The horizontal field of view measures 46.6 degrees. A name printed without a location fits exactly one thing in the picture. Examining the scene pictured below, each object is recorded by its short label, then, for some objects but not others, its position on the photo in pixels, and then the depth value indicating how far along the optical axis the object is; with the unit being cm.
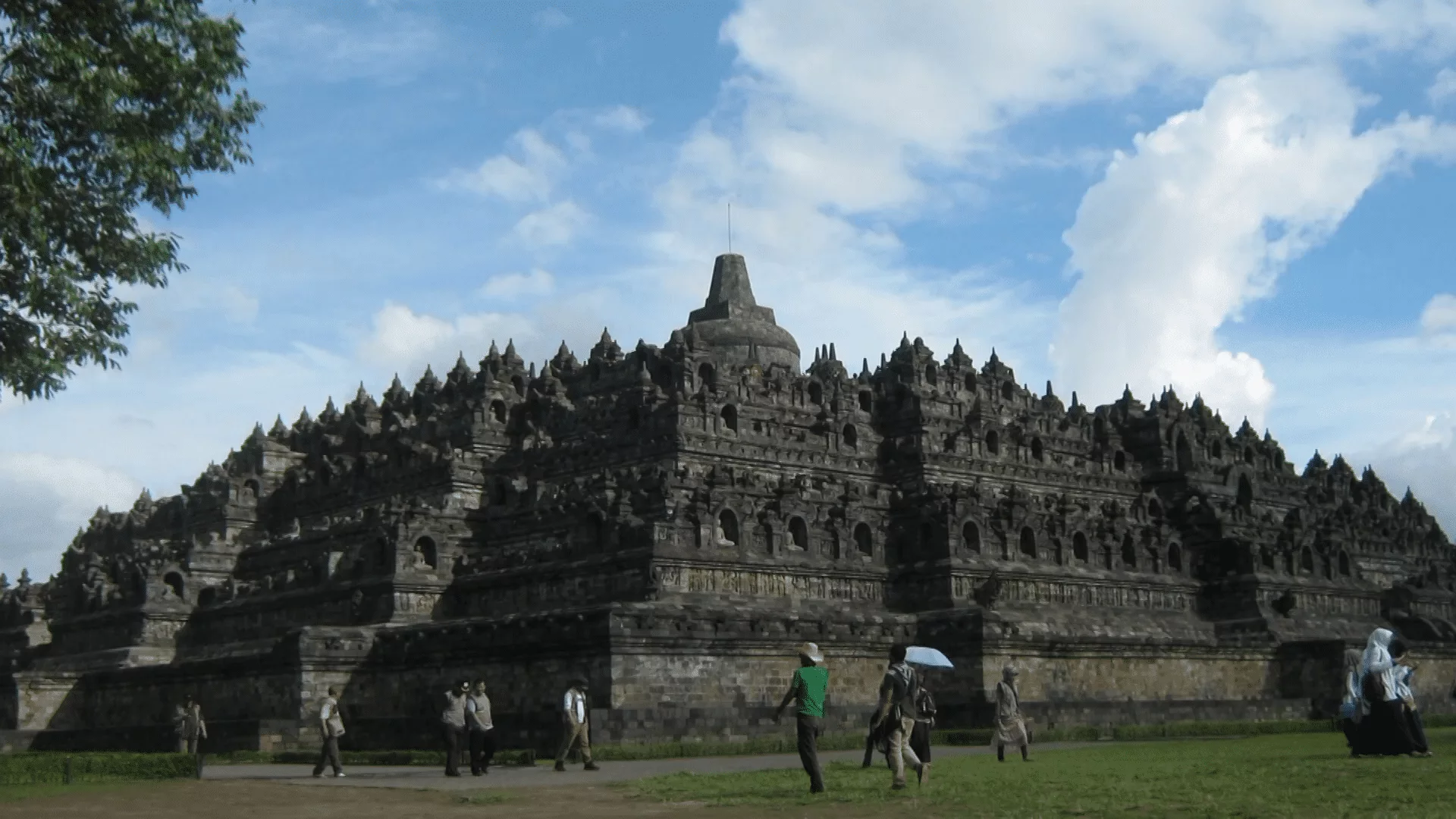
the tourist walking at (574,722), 3522
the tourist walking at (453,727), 3525
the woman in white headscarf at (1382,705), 2750
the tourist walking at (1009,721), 3403
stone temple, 5216
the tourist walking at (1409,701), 2748
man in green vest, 2472
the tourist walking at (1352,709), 2817
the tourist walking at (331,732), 3647
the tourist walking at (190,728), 4725
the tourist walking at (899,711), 2577
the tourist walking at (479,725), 3497
